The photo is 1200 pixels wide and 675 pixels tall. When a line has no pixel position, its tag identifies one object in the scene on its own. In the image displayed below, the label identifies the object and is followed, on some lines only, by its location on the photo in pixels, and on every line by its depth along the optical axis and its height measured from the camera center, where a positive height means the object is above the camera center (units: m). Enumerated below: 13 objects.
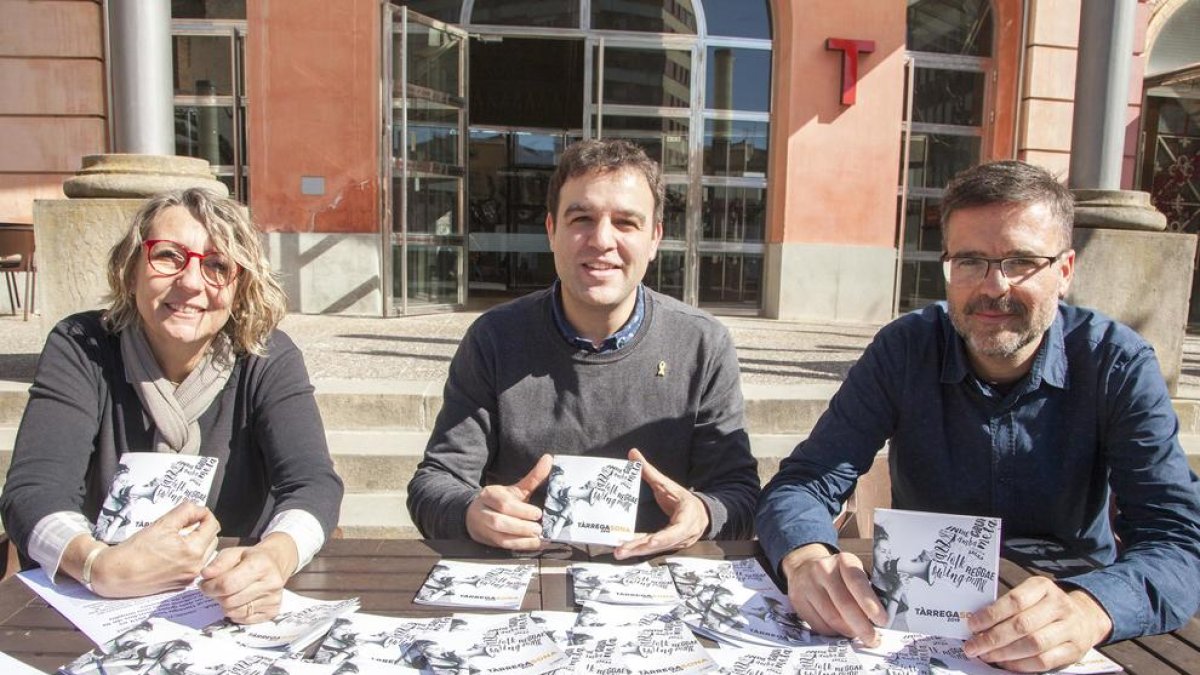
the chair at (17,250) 7.29 -0.34
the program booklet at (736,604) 1.40 -0.69
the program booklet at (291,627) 1.33 -0.69
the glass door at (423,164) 7.37 +0.54
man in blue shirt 1.66 -0.44
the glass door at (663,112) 8.85 +1.23
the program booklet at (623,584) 1.51 -0.69
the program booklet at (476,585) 1.50 -0.69
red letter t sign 8.17 +1.77
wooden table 1.34 -0.70
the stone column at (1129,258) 4.55 -0.12
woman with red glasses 1.89 -0.43
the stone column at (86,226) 4.27 -0.07
